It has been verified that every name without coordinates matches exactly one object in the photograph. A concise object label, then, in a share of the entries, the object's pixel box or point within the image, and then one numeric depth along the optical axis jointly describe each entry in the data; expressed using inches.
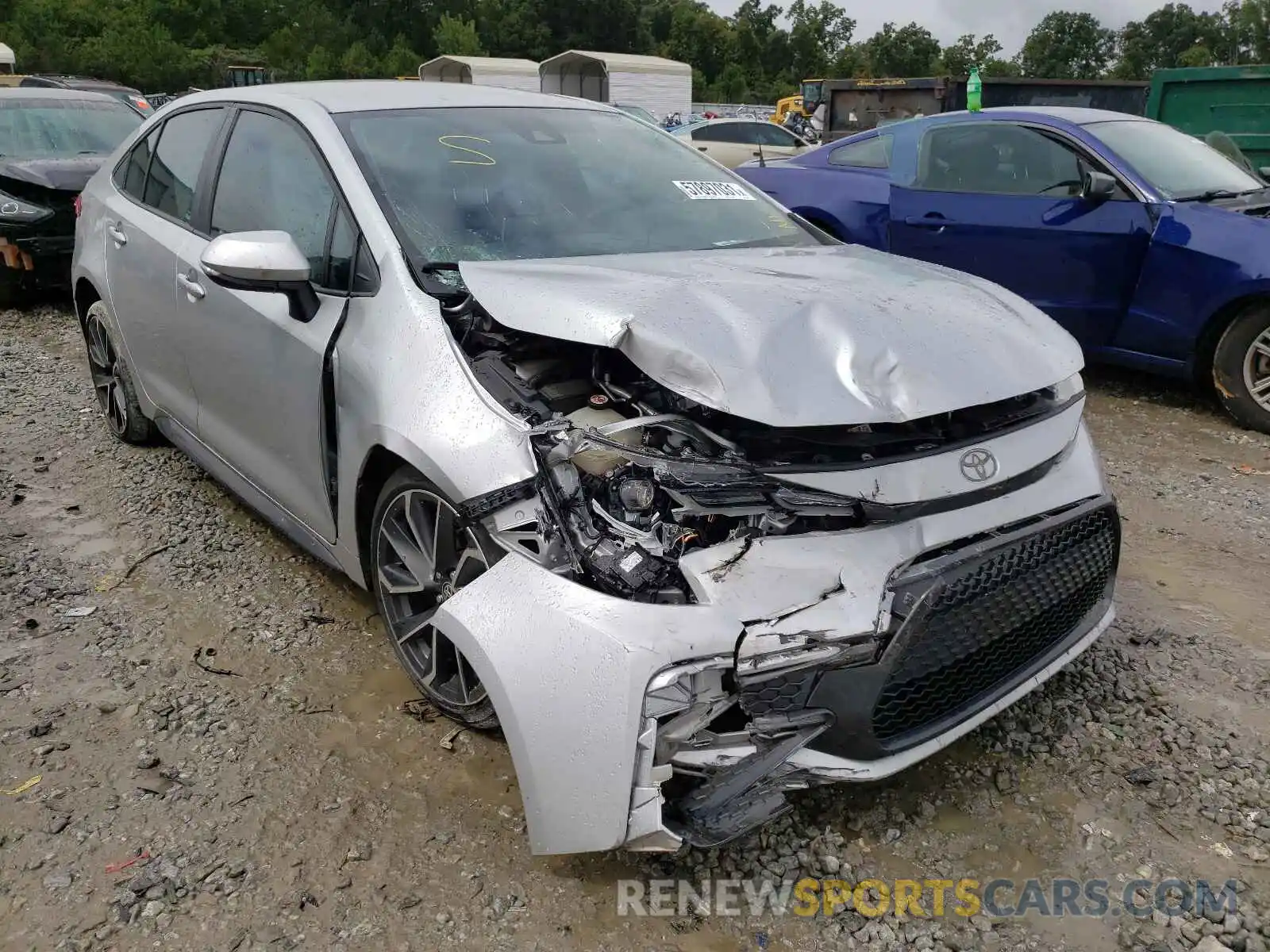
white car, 679.4
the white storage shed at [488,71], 1295.5
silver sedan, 74.6
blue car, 194.5
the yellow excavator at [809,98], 888.9
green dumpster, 338.3
